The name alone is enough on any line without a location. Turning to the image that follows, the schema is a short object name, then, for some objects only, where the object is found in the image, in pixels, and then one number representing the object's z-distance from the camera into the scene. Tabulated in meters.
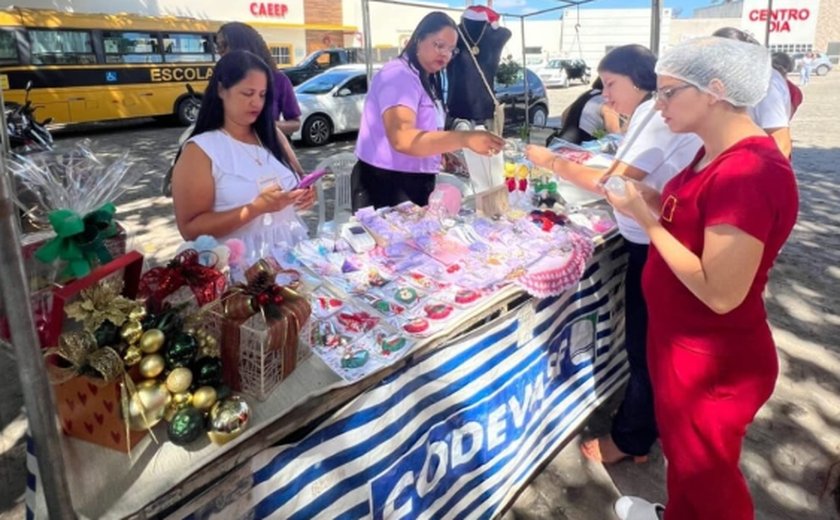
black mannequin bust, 3.06
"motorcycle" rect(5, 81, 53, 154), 6.71
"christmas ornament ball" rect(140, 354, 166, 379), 1.07
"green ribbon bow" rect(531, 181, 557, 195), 2.64
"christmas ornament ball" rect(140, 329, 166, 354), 1.08
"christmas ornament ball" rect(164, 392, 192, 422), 1.10
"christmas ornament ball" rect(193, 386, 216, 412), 1.11
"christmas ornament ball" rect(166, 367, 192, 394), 1.09
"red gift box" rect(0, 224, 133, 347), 1.07
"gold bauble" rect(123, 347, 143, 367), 1.05
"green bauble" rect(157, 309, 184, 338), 1.13
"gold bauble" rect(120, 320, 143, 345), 1.07
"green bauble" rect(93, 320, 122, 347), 1.04
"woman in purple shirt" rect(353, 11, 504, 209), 2.17
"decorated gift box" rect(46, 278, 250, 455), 1.03
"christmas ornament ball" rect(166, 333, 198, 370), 1.10
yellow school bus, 10.04
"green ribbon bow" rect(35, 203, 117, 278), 1.07
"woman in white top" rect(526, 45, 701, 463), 1.83
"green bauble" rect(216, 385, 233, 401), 1.15
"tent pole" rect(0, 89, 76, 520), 0.79
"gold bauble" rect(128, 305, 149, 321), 1.10
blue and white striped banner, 1.29
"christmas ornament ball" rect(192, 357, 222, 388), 1.15
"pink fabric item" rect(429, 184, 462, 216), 2.37
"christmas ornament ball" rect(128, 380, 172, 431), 1.05
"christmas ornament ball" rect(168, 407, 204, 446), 1.08
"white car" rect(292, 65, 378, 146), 9.77
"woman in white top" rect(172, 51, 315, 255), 1.84
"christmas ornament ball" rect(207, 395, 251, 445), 1.10
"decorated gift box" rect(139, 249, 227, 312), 1.24
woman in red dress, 1.27
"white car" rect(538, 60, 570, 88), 24.45
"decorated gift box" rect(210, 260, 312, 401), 1.17
